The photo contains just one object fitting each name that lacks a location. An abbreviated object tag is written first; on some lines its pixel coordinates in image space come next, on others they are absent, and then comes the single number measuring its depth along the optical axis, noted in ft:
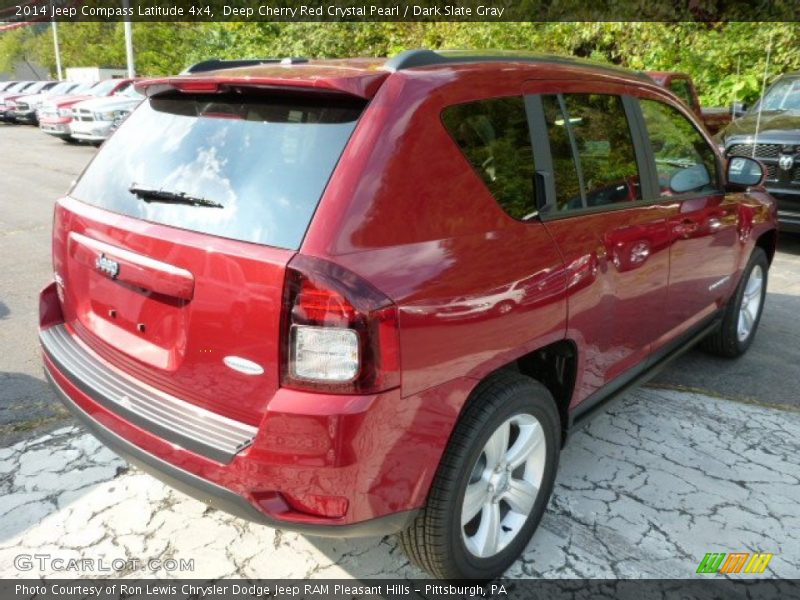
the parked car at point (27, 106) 83.01
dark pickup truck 23.40
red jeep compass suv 6.22
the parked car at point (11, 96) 87.78
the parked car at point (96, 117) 55.67
